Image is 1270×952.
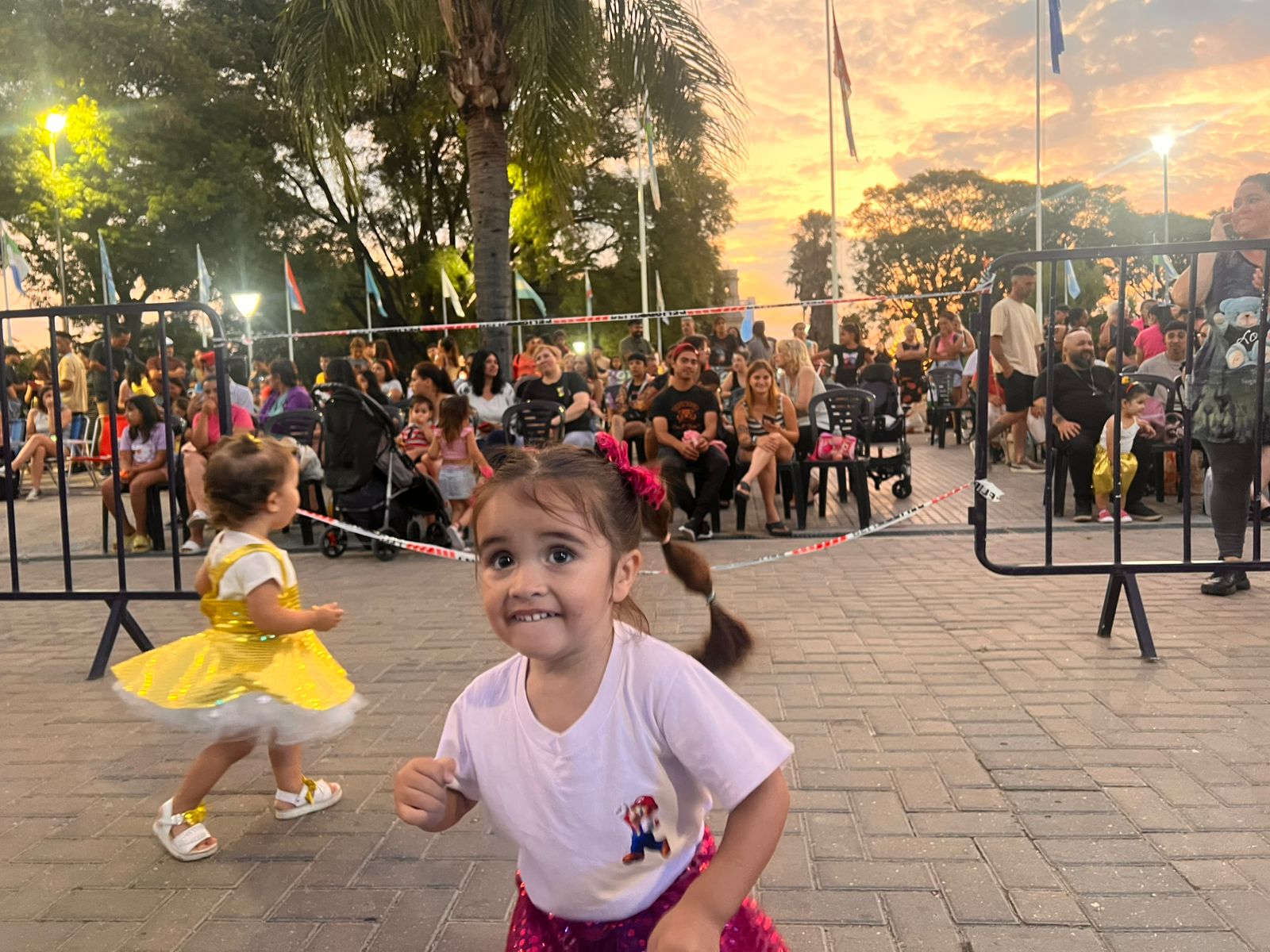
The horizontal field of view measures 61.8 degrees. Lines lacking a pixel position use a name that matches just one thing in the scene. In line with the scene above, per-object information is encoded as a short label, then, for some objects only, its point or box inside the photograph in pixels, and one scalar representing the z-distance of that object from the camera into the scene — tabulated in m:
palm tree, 11.76
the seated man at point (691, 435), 8.84
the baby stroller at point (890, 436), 10.33
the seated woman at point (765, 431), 8.93
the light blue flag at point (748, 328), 16.02
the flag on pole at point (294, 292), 25.56
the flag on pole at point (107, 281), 21.81
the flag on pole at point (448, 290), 23.53
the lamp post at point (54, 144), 23.72
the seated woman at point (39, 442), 12.07
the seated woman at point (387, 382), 14.58
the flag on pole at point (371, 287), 28.74
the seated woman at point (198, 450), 8.71
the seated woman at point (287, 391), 10.76
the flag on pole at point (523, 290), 21.64
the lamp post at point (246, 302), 17.53
